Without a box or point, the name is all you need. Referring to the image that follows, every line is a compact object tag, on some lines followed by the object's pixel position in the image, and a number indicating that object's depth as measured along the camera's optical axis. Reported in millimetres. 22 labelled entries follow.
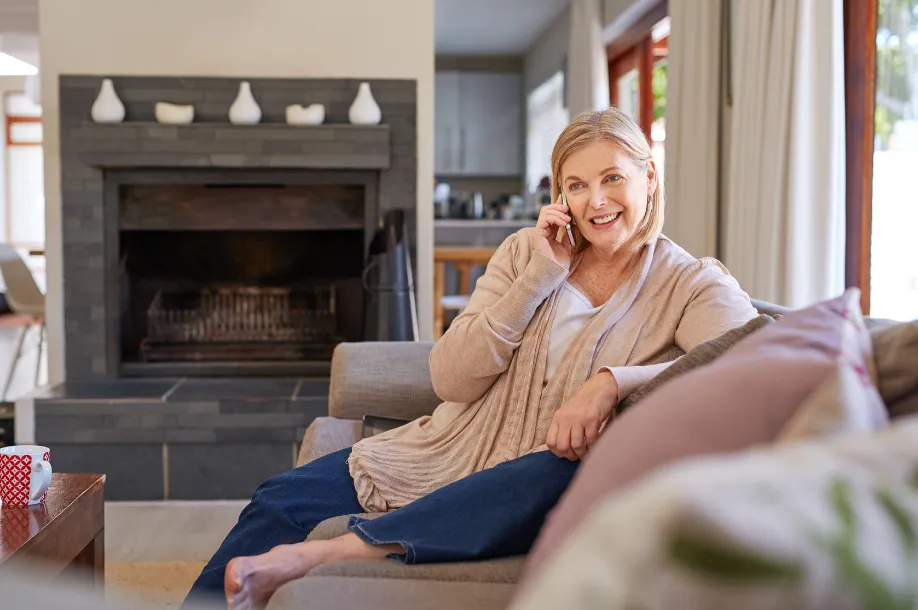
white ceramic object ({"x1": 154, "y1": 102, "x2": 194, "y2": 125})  3641
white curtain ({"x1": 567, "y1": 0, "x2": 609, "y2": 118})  5734
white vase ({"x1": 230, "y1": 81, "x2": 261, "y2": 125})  3651
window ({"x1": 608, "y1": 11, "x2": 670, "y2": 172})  5484
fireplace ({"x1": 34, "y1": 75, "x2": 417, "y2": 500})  3355
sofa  1251
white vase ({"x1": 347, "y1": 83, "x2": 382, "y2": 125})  3699
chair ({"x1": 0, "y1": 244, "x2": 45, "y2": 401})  5035
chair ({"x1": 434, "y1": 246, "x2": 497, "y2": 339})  5797
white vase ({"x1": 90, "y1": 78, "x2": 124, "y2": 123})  3619
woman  1762
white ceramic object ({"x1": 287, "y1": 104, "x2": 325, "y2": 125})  3682
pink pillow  828
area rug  2424
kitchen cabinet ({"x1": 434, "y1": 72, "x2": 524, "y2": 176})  8688
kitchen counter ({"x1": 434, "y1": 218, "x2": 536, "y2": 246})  6672
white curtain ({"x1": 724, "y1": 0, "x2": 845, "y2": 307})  3076
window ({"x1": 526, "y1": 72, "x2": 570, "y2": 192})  7418
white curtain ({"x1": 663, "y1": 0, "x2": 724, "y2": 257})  3879
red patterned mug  1841
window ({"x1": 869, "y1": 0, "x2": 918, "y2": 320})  2934
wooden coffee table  1686
